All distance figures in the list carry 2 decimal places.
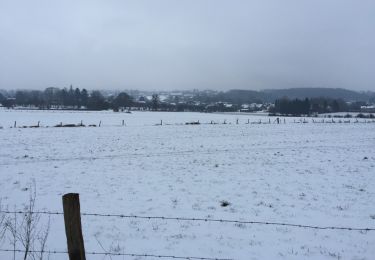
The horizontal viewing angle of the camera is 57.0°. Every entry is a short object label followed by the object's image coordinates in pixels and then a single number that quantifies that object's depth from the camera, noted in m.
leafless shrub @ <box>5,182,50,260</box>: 6.92
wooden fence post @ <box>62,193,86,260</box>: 4.50
